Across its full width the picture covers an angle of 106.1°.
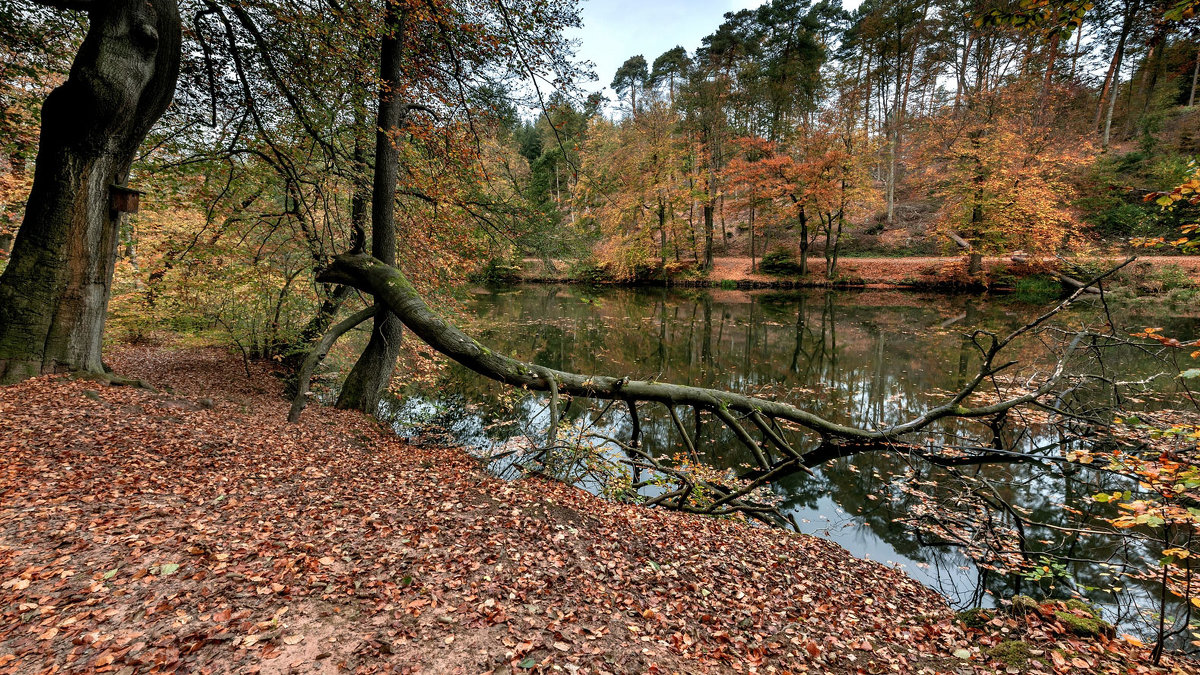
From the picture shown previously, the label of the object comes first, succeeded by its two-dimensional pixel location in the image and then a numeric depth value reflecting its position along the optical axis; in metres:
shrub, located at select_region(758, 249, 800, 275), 28.70
